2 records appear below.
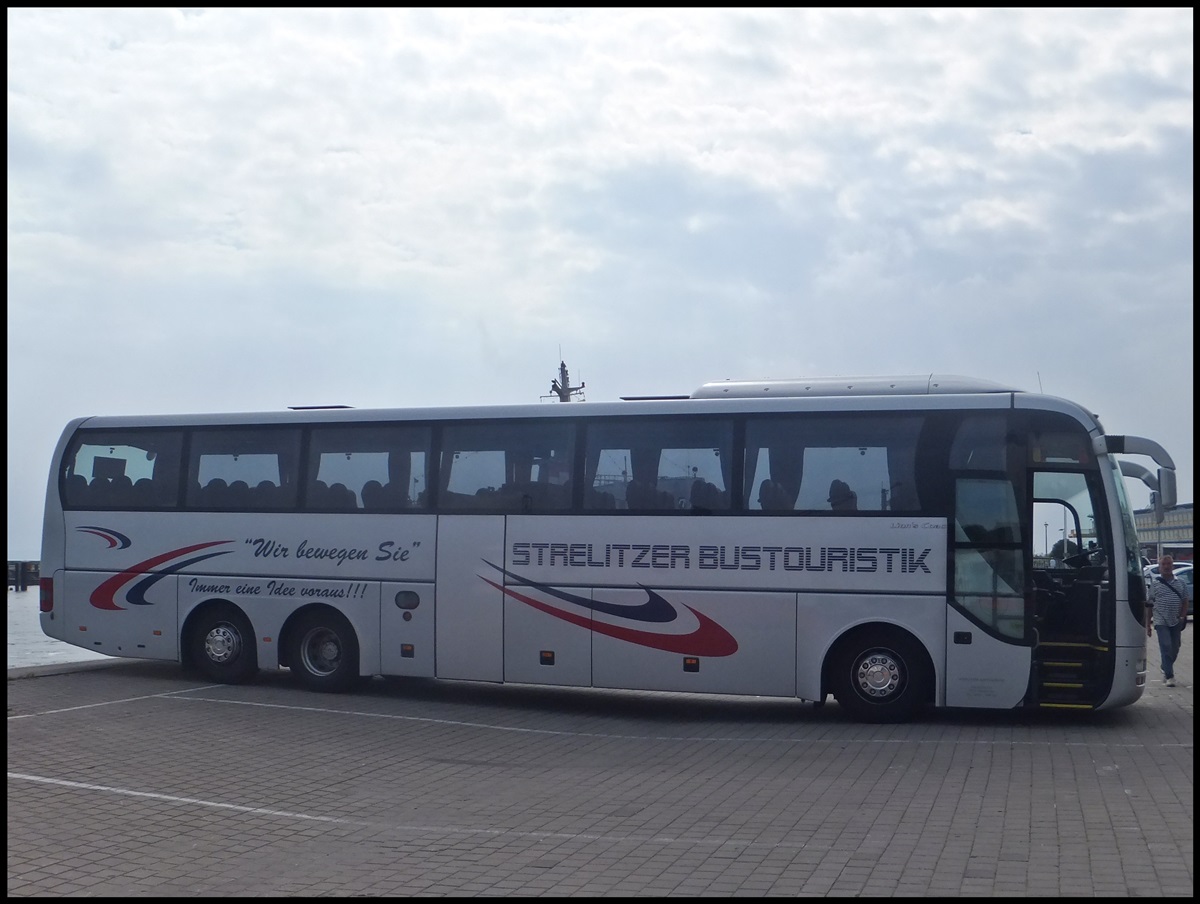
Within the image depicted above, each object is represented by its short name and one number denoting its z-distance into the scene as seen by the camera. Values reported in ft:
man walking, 54.65
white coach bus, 42.60
